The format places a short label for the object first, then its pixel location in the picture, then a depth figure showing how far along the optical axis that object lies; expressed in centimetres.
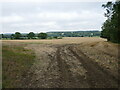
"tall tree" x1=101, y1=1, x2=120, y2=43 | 1391
